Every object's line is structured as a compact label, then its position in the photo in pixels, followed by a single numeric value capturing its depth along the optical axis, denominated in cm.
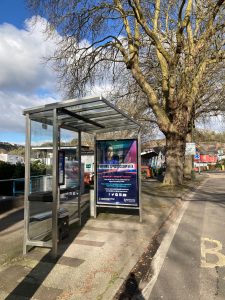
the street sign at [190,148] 1858
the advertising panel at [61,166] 423
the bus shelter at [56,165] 372
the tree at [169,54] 1050
